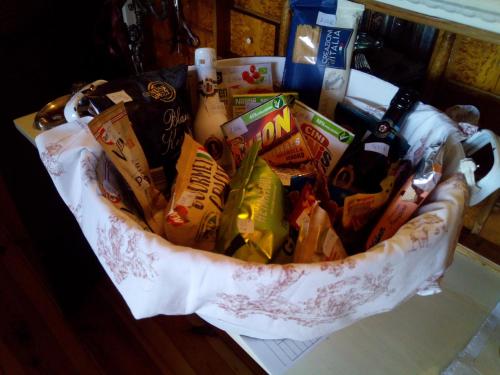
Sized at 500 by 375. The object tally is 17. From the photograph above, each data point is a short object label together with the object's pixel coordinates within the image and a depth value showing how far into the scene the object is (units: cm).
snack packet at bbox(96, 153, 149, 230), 41
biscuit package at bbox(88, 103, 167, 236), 46
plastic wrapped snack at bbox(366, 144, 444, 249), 43
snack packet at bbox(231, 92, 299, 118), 63
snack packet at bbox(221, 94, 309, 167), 57
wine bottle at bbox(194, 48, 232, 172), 61
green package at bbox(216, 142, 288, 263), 42
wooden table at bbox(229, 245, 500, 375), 49
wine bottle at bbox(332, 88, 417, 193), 56
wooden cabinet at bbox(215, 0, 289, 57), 78
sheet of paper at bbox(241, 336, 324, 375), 46
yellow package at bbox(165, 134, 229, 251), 45
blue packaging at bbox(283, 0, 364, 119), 61
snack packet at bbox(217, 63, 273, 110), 66
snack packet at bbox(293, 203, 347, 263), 41
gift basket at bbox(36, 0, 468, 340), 33
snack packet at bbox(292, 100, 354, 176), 59
